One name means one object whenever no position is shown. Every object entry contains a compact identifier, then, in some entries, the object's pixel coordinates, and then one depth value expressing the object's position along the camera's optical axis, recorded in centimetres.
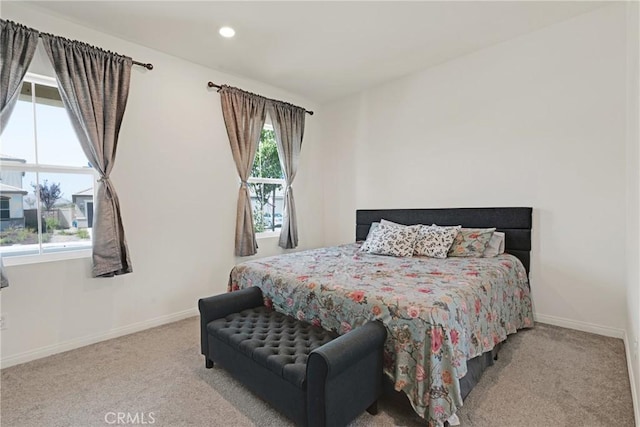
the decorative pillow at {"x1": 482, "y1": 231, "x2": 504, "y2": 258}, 301
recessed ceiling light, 290
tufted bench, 149
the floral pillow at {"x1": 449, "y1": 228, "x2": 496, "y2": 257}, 304
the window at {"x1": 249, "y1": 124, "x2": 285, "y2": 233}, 433
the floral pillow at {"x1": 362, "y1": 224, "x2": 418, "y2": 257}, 326
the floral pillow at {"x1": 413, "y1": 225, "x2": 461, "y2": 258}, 310
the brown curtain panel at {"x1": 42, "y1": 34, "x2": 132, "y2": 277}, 262
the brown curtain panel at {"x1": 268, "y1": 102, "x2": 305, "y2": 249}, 436
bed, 161
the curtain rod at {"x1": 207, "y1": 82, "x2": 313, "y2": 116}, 362
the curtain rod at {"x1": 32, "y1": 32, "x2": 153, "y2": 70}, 305
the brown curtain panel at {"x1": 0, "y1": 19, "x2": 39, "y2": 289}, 233
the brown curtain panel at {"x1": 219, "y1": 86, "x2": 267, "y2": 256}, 378
